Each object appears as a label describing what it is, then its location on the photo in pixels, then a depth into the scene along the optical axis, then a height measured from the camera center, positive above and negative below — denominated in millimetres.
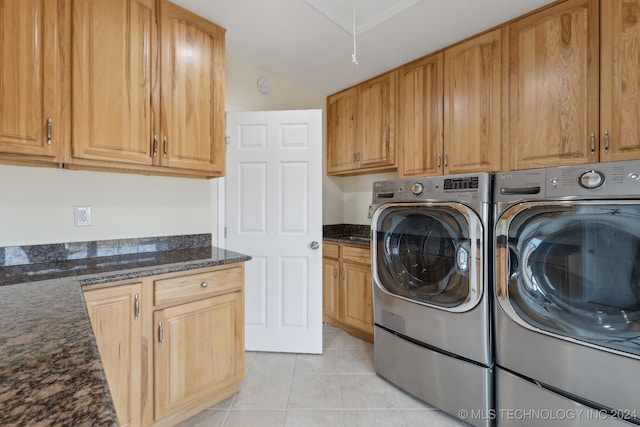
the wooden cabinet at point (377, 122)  2494 +846
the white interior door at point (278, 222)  2264 -83
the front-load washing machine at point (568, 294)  1110 -372
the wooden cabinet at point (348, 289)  2465 -731
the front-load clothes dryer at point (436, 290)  1474 -471
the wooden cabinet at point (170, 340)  1279 -675
